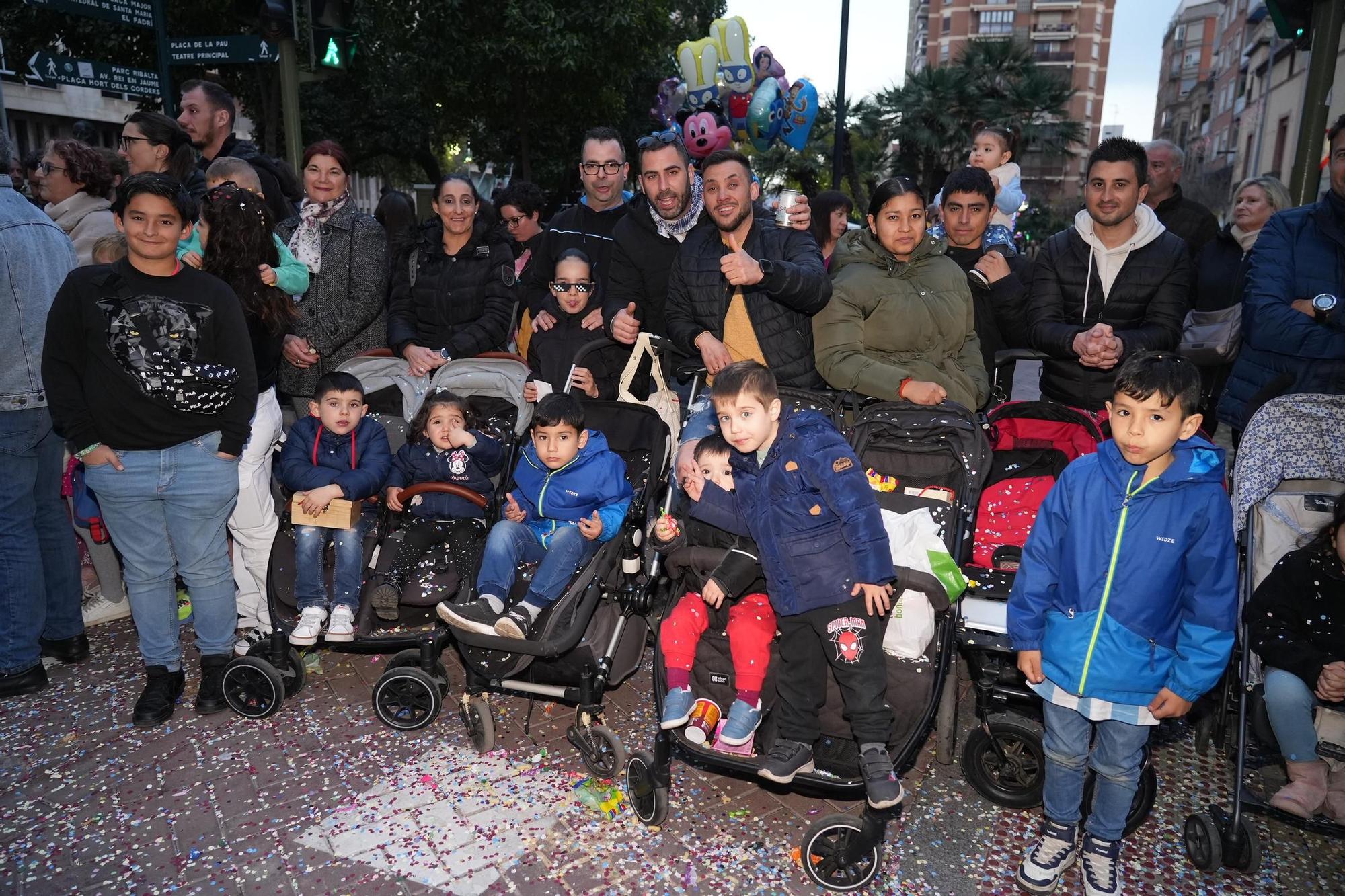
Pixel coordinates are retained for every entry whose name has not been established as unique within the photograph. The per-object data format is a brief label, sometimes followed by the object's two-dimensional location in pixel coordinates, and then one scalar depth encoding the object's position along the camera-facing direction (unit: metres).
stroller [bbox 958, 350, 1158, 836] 3.16
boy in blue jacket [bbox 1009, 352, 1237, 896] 2.61
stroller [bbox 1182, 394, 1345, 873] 3.15
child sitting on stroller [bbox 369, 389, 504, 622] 3.98
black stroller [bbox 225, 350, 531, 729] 3.64
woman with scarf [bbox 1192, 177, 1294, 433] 4.39
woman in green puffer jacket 3.83
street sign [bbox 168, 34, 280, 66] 6.66
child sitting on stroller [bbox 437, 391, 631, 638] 3.53
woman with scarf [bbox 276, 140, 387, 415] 4.82
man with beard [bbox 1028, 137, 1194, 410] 3.99
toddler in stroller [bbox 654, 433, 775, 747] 2.98
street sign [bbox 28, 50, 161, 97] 6.37
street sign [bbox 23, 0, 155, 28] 6.23
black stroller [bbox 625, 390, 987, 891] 2.79
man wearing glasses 5.04
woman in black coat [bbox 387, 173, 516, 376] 4.85
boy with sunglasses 4.48
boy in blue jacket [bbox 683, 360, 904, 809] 2.84
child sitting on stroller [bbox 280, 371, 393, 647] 3.78
